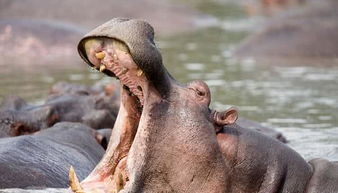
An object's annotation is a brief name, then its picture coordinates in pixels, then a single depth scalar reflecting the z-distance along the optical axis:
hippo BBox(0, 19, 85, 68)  31.37
